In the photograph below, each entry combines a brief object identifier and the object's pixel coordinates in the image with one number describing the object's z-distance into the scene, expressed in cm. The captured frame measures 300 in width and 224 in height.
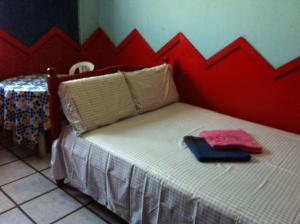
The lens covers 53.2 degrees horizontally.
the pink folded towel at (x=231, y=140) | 177
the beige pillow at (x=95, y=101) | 195
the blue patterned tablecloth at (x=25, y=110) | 244
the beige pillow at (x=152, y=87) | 234
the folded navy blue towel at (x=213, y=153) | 166
